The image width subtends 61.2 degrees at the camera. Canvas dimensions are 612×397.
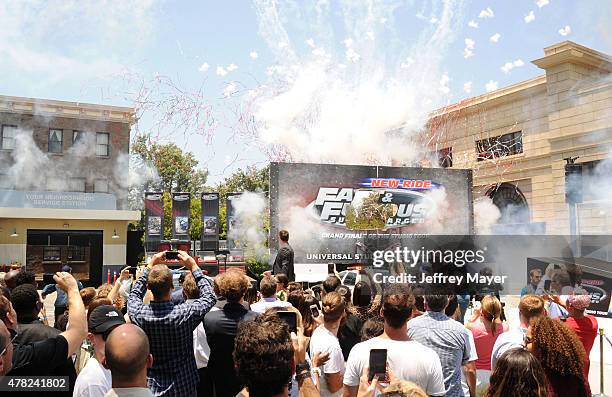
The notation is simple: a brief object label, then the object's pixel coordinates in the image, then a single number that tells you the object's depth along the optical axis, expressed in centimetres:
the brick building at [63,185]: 2678
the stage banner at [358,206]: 1455
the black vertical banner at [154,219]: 2561
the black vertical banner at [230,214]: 2630
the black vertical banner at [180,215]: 2653
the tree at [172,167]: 4025
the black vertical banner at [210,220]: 2669
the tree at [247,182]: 4222
